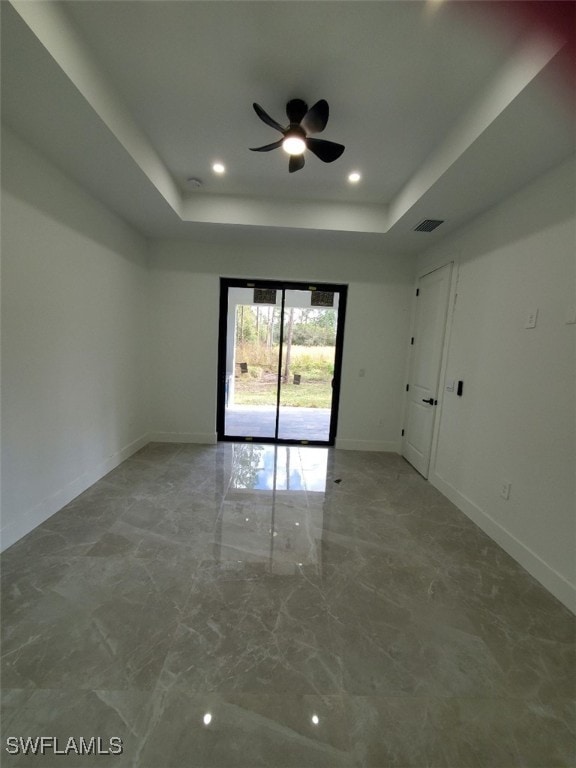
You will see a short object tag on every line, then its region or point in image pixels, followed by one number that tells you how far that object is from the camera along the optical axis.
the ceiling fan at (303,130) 1.77
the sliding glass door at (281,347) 4.12
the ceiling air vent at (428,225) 2.89
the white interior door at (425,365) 3.24
